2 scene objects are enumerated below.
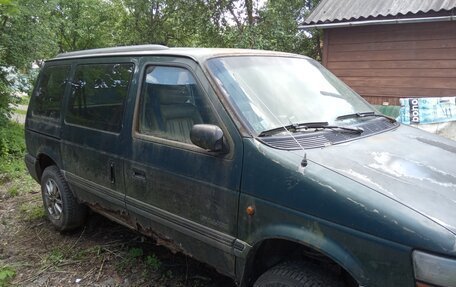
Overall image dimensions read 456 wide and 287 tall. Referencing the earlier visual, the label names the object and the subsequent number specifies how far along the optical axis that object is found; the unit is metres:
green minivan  1.94
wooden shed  7.70
